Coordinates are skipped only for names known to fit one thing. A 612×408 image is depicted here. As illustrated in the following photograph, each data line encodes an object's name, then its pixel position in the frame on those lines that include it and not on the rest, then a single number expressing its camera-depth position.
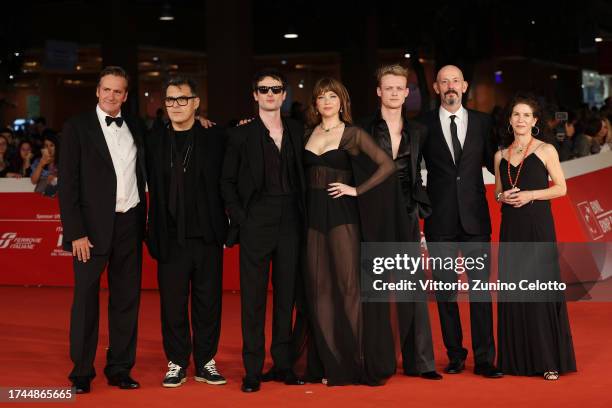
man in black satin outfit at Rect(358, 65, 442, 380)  6.20
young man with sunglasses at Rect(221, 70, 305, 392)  6.07
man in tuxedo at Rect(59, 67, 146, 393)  6.04
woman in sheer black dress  6.01
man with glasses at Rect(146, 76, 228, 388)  6.16
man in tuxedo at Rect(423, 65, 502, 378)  6.35
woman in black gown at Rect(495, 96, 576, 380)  6.23
